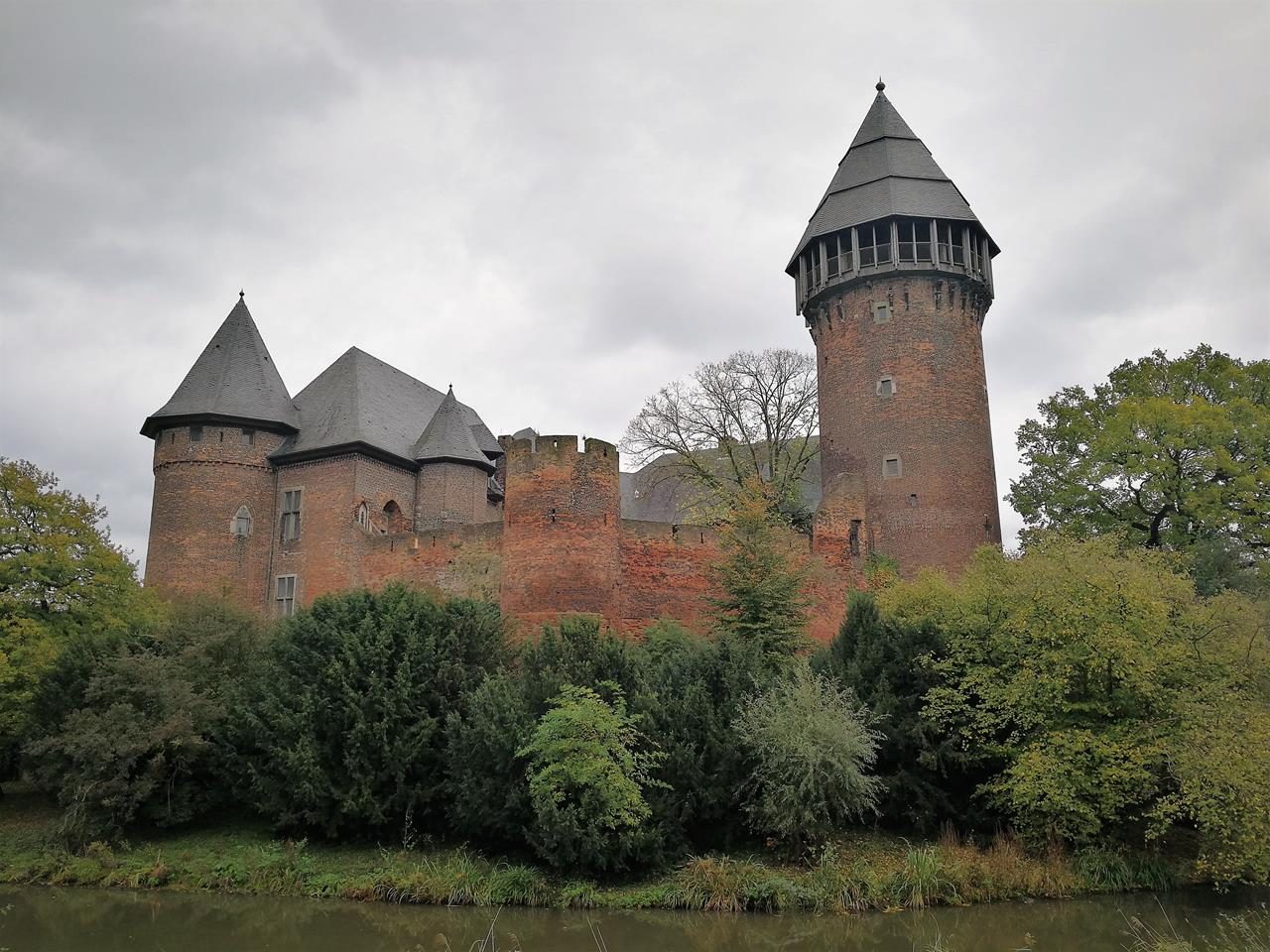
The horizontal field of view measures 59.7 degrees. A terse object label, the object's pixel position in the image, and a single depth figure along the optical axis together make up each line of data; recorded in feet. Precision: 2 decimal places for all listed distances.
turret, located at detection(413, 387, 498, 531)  100.32
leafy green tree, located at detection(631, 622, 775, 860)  54.75
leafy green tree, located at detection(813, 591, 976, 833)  57.57
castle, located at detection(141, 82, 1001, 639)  88.84
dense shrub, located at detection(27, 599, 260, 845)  59.88
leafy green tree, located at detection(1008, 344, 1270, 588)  77.77
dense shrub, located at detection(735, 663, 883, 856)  52.37
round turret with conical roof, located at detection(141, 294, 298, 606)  91.97
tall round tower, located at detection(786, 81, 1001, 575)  92.38
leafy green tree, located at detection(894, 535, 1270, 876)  50.72
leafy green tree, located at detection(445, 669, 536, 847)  54.75
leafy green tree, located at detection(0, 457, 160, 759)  66.28
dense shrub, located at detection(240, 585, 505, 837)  58.03
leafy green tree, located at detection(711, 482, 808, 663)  68.59
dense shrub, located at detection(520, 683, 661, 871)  51.34
